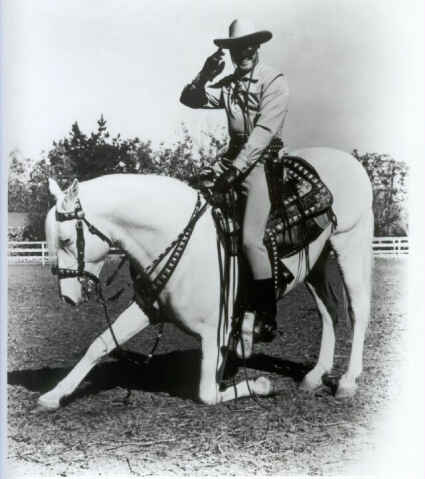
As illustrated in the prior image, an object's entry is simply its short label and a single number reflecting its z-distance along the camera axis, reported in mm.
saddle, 4227
